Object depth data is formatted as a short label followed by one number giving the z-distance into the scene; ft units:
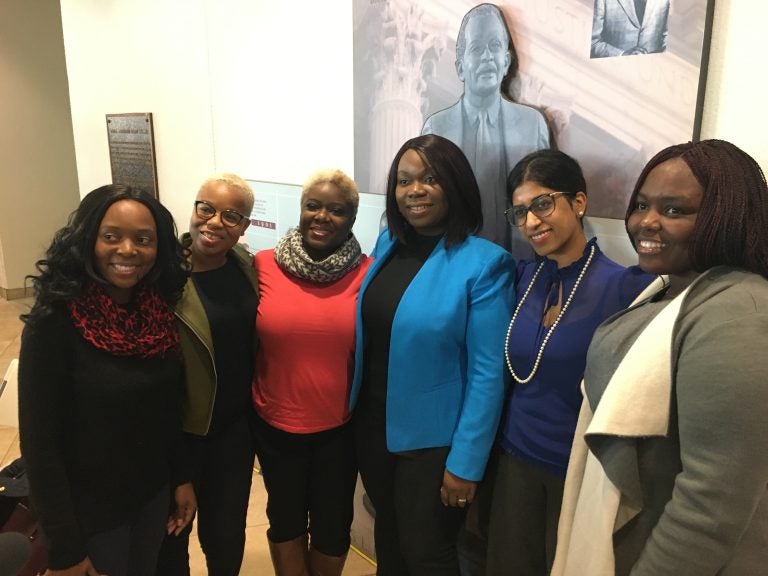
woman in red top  5.53
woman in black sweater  4.14
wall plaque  12.14
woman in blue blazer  4.87
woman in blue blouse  4.34
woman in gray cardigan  2.72
